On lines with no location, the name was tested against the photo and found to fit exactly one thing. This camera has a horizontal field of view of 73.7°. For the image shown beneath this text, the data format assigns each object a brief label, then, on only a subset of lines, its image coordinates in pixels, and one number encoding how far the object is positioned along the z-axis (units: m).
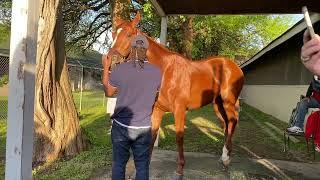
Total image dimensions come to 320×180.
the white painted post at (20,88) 1.68
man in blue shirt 2.19
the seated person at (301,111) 3.77
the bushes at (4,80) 7.62
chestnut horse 2.85
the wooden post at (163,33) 4.44
